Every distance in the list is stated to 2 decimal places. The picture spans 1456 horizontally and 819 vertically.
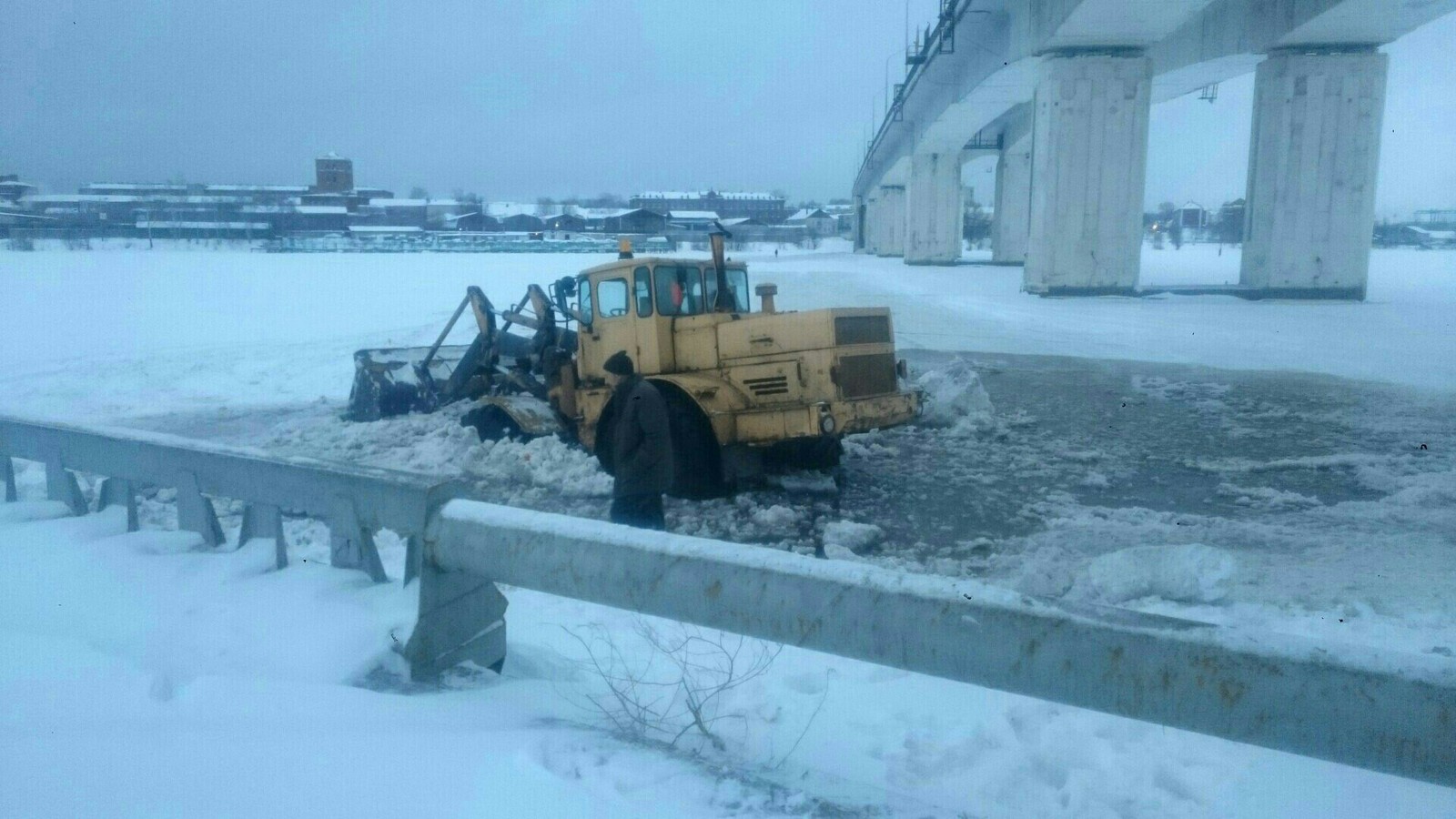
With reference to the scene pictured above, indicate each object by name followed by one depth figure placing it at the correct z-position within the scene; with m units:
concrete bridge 25.34
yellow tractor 9.09
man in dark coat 7.18
